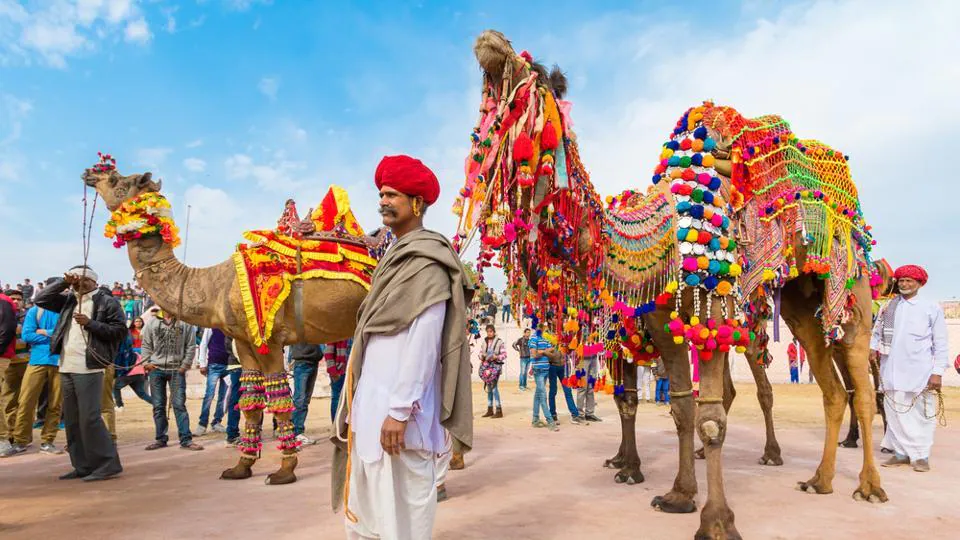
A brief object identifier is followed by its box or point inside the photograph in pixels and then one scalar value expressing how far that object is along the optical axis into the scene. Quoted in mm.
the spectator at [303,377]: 8119
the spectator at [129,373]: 9164
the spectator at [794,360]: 18359
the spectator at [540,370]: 9938
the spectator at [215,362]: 8734
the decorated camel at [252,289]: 5906
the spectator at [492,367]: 11367
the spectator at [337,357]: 8219
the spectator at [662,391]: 12750
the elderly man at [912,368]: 6492
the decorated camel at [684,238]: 3980
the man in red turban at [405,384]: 2596
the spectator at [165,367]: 7941
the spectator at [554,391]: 9977
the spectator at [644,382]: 14157
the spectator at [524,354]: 14966
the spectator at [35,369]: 7395
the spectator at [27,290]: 17656
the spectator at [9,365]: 7750
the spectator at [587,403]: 10539
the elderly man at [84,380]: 5965
